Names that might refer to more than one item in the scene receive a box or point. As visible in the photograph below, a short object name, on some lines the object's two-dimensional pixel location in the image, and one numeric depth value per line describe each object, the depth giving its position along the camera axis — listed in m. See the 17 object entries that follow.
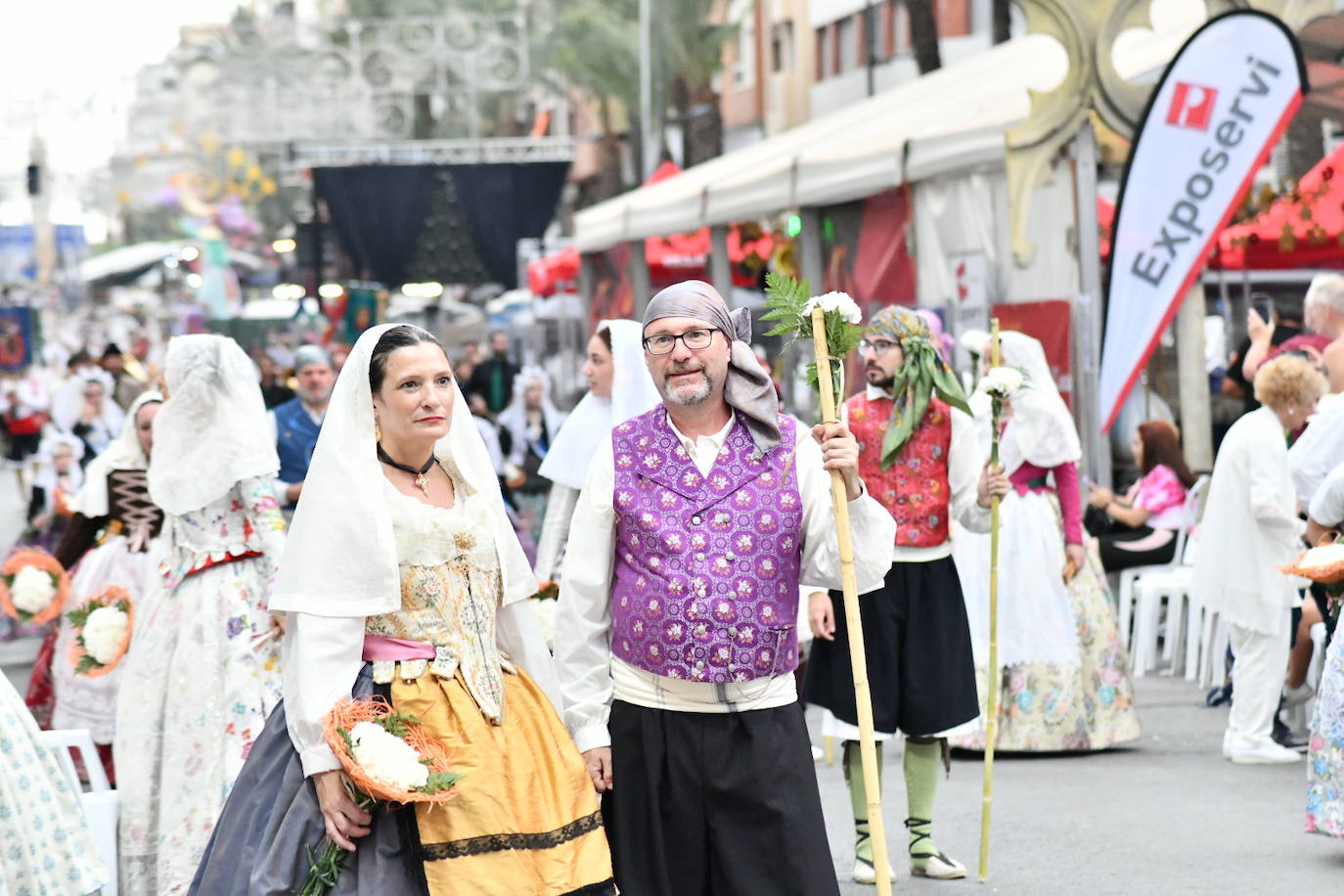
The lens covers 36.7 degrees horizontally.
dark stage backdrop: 30.06
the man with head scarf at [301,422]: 10.42
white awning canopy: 13.34
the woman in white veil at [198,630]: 6.76
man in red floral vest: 7.09
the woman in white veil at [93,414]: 19.30
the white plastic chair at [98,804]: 6.31
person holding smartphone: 11.91
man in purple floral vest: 4.78
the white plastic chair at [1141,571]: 12.34
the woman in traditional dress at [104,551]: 8.26
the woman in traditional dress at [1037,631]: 9.70
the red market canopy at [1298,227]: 13.76
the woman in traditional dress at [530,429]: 20.11
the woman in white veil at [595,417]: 7.93
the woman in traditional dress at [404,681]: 4.46
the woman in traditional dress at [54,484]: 15.61
